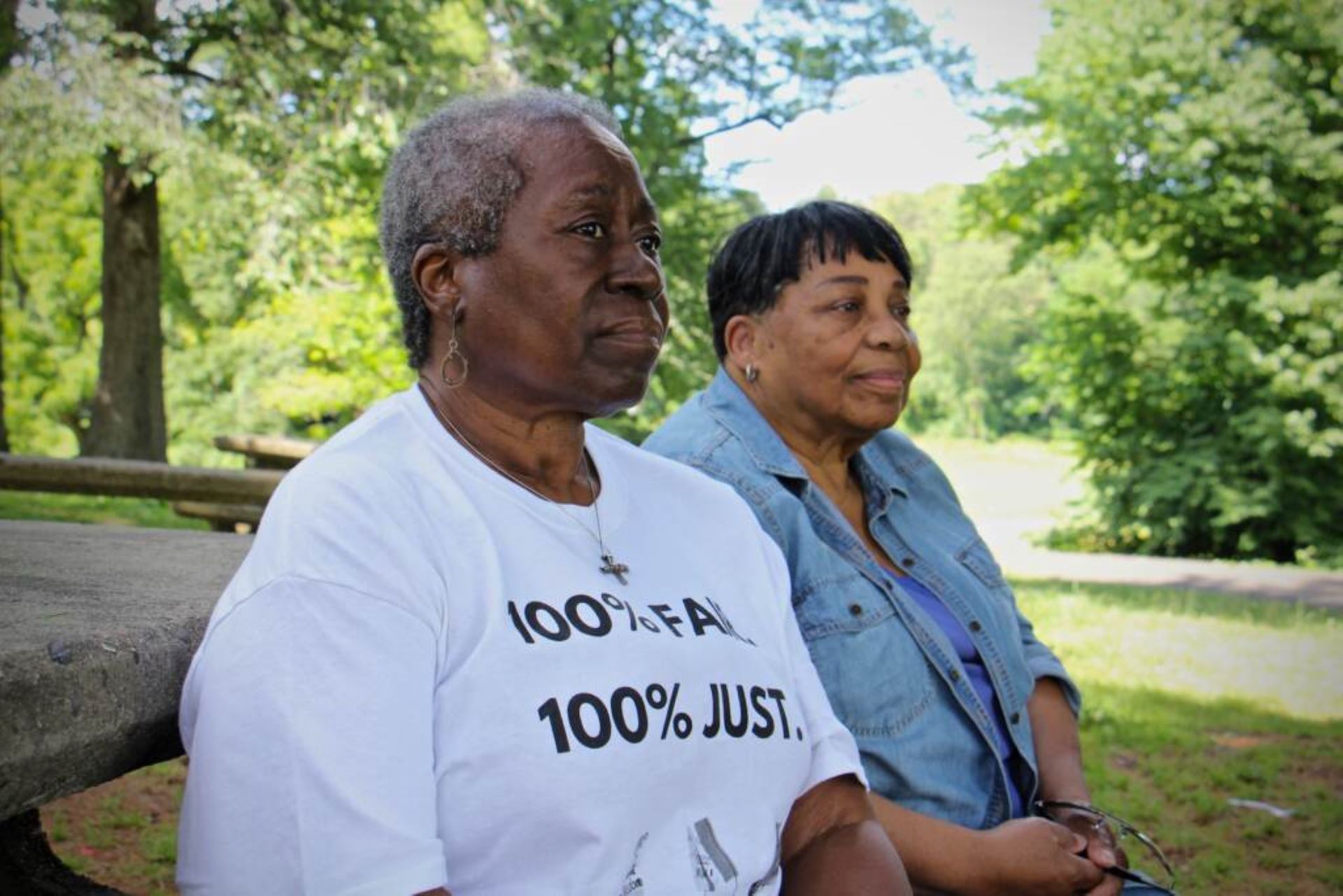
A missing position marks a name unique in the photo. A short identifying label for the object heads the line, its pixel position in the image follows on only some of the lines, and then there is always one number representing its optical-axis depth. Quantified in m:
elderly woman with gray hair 1.29
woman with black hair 2.37
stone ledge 1.15
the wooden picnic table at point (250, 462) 6.48
